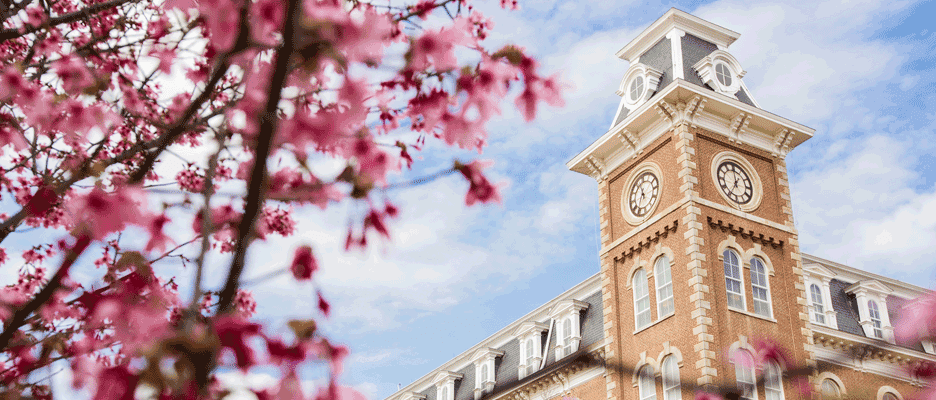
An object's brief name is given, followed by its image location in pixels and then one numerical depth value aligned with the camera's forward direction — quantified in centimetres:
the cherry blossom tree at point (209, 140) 218
